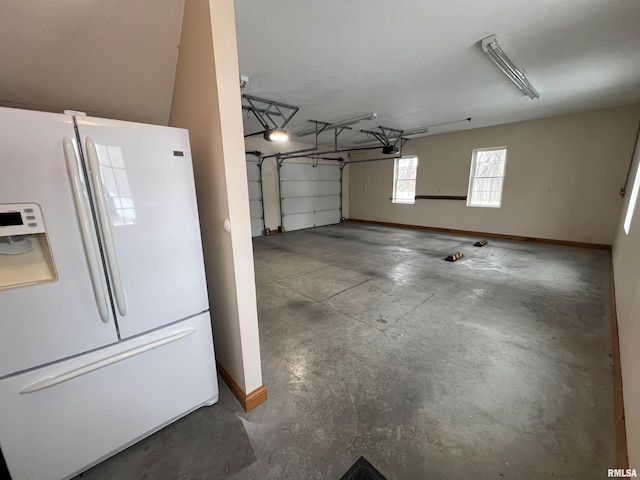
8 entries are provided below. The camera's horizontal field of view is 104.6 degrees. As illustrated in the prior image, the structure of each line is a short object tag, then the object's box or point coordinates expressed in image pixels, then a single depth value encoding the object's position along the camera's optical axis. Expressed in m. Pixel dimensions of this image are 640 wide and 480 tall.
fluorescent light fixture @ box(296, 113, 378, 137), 4.89
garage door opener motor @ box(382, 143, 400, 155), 6.34
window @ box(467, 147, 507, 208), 6.41
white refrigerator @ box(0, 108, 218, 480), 1.01
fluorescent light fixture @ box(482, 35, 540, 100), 2.40
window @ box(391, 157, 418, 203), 8.12
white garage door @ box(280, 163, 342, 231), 8.18
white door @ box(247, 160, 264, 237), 7.19
